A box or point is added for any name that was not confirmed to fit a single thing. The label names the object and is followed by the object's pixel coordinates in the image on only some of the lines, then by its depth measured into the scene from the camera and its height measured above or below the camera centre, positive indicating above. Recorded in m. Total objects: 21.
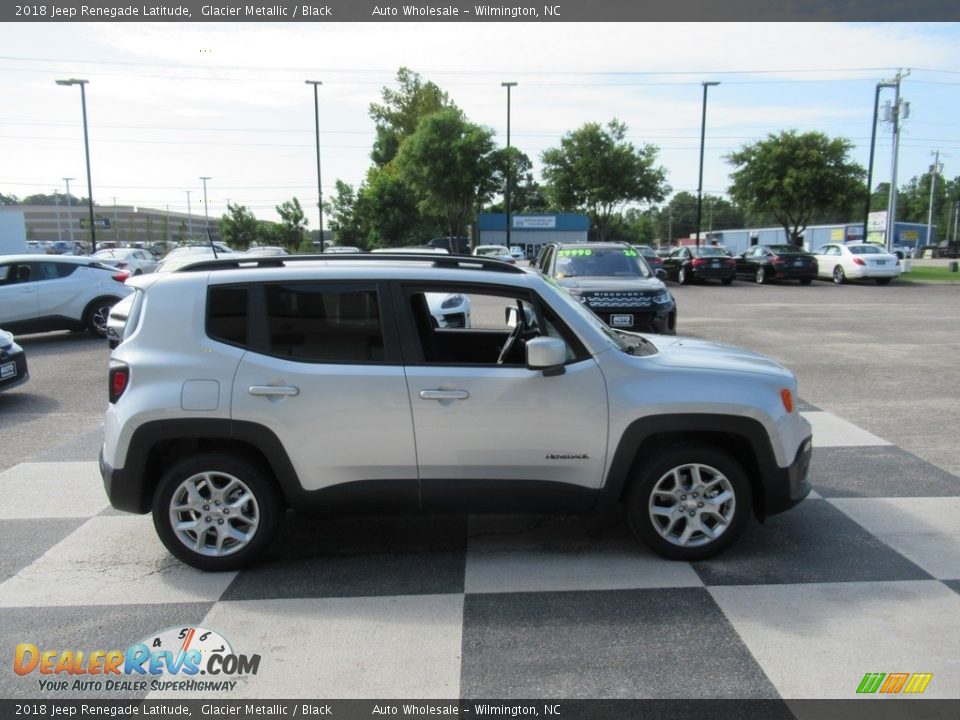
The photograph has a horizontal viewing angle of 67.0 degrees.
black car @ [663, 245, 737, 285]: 28.09 -0.75
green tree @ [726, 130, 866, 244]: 36.00 +3.54
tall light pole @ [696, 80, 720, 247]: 36.44 +5.92
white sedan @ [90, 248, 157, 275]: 23.85 -0.57
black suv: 10.77 -0.59
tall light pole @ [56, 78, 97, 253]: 31.75 +4.58
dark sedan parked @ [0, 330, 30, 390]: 8.51 -1.45
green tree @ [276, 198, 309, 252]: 48.62 +1.08
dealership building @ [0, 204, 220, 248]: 137.00 +4.33
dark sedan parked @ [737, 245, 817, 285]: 27.78 -0.70
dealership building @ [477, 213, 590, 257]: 57.38 +1.26
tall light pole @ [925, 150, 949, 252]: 88.94 +8.62
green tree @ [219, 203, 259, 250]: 58.19 +1.09
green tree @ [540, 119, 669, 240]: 39.75 +3.99
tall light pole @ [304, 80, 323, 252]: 36.19 +6.44
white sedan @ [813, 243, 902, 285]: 27.00 -0.63
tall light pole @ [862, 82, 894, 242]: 34.84 +6.41
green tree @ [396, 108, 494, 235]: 38.97 +4.61
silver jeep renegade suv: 4.07 -0.98
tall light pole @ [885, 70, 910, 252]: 34.22 +6.17
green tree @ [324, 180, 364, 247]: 53.11 +2.16
